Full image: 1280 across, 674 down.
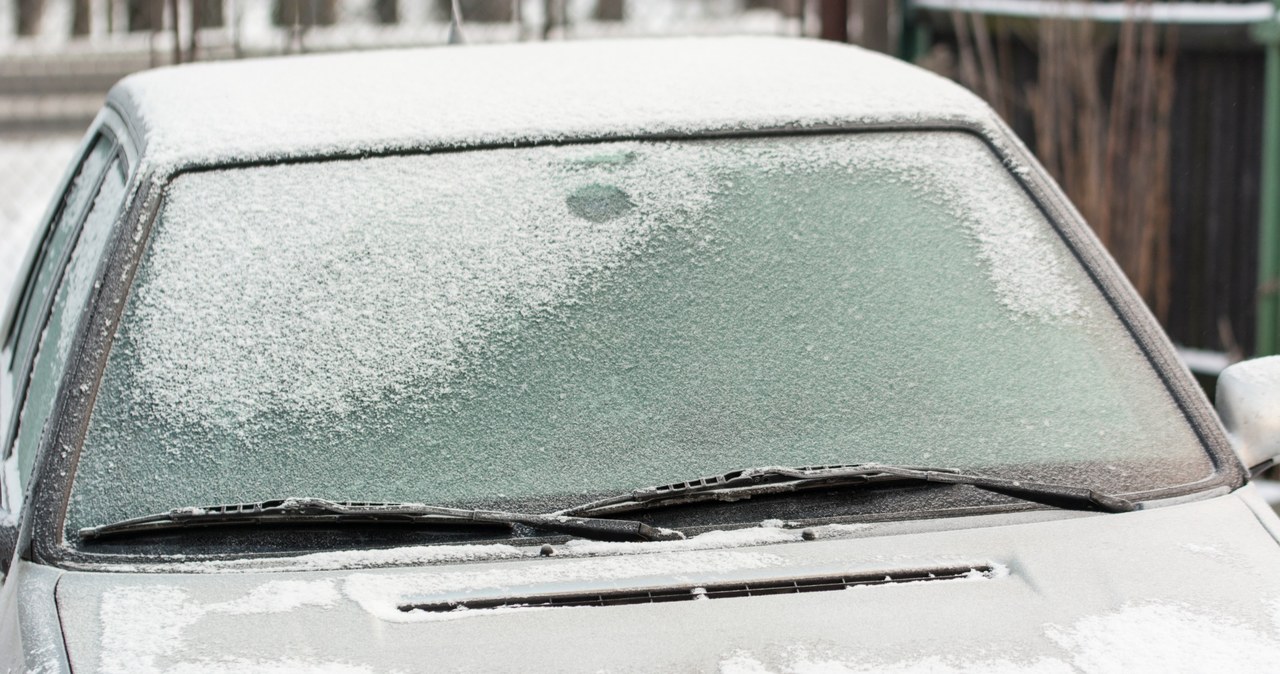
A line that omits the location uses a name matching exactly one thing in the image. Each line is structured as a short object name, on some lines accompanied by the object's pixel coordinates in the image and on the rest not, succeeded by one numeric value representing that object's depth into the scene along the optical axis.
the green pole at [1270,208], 8.03
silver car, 3.83
